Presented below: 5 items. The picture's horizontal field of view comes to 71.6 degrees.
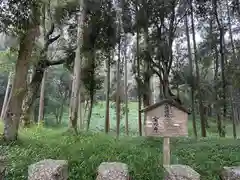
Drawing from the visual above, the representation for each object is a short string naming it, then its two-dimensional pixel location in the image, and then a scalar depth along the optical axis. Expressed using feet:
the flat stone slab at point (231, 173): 6.09
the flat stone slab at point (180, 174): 6.40
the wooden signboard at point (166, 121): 11.28
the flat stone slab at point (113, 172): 6.54
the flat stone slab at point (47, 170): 6.71
